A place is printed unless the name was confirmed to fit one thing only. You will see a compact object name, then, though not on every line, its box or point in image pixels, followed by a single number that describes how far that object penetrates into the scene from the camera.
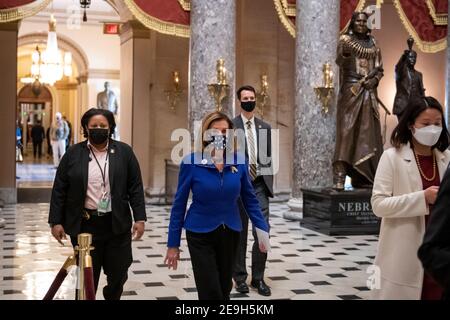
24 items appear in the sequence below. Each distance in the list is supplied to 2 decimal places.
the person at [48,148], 34.46
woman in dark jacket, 4.64
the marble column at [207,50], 11.03
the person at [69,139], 27.61
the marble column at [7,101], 14.20
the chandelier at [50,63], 18.59
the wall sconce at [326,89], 11.68
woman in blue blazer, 4.25
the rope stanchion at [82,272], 3.49
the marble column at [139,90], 15.75
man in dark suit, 6.54
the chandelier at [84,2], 14.41
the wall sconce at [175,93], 15.54
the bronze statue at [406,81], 12.31
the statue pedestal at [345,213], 10.78
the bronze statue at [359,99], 10.73
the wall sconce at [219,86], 10.99
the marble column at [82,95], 25.94
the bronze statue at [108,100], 22.69
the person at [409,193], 3.62
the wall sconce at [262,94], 15.67
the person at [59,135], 23.91
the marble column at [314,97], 11.83
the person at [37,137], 32.16
